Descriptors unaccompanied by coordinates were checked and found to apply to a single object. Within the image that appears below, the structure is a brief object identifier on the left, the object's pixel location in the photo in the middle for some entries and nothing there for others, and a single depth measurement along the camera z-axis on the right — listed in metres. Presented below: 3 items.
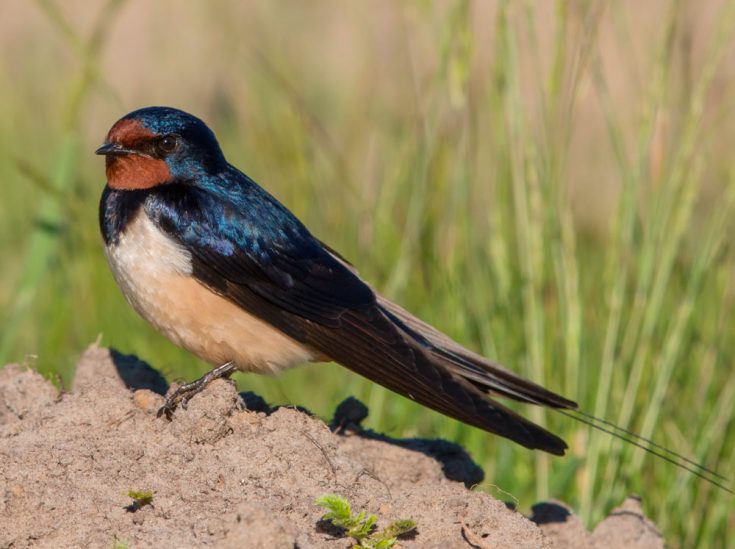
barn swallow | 8.05
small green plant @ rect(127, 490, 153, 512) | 6.53
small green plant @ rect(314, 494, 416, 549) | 6.30
